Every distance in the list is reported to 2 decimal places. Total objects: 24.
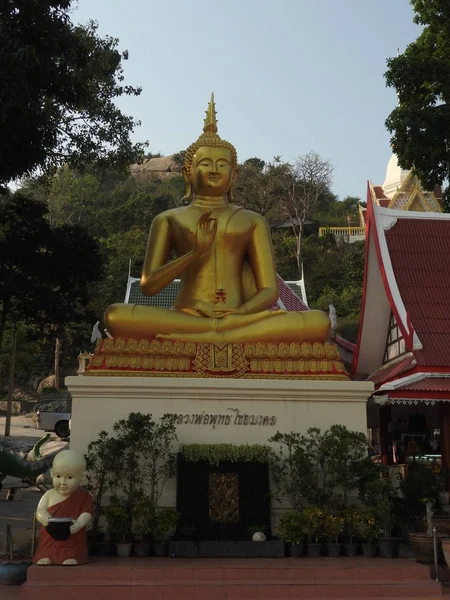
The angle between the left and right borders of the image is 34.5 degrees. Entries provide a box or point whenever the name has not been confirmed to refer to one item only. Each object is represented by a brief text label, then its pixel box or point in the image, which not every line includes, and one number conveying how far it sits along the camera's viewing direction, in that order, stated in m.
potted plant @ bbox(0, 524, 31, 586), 6.02
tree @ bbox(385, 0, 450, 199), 17.12
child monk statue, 5.96
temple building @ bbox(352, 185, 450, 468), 11.44
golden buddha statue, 8.15
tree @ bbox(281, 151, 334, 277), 39.12
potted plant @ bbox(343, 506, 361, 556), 6.68
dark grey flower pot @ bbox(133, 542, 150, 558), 6.52
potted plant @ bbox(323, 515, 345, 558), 6.61
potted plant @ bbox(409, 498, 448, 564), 6.62
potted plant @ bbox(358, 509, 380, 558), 6.67
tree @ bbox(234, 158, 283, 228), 39.12
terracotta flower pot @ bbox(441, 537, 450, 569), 6.33
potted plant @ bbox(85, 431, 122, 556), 7.00
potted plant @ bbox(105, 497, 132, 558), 6.65
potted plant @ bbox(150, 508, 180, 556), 6.57
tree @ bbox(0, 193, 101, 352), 13.90
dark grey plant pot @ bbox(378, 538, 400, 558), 6.62
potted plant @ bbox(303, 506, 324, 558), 6.59
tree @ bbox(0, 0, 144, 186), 9.56
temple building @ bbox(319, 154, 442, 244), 33.81
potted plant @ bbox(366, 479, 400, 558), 6.63
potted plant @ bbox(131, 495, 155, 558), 6.53
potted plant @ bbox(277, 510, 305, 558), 6.56
